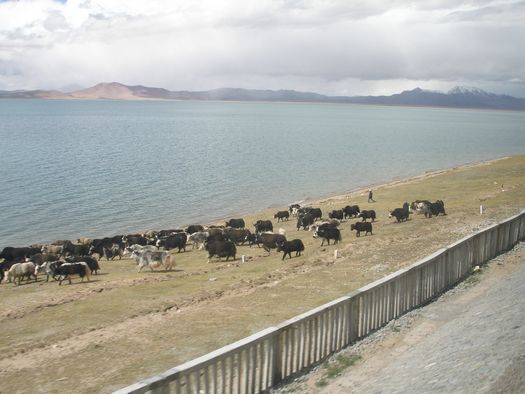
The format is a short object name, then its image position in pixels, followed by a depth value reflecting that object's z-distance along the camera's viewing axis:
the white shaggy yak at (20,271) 25.53
